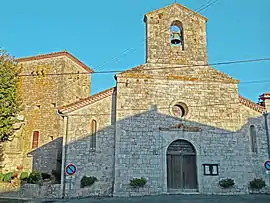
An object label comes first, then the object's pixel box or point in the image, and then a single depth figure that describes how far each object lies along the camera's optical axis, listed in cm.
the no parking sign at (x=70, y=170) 1355
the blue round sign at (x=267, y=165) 1290
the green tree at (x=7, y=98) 1897
